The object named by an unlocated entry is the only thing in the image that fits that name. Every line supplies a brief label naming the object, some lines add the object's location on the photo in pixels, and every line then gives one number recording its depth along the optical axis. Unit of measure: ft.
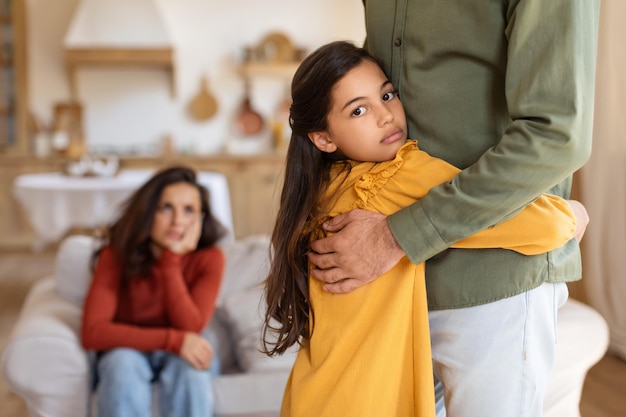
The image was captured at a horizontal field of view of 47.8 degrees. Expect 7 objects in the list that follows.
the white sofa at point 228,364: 6.70
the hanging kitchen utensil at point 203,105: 21.47
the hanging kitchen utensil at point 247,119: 21.67
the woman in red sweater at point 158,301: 6.81
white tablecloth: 14.42
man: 3.13
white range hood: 19.74
